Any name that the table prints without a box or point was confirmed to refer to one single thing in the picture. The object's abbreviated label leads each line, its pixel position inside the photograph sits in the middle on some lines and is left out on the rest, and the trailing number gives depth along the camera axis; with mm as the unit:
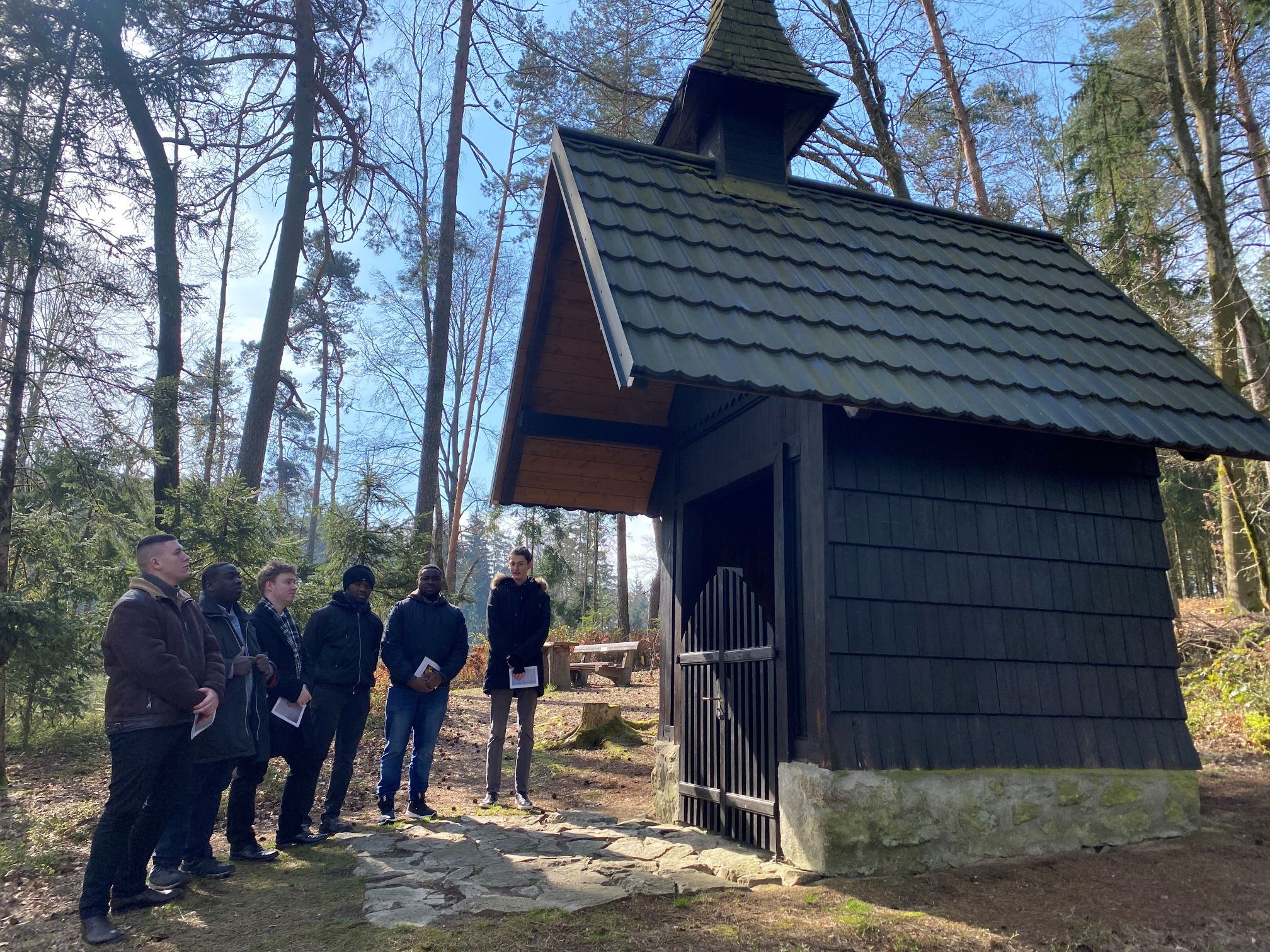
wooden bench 16516
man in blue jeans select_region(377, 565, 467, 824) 6207
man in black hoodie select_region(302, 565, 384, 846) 5684
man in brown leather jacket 3898
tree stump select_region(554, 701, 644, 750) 9938
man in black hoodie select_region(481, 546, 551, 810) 6598
